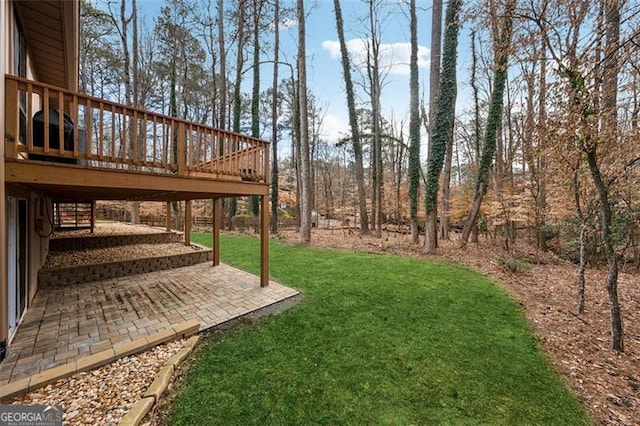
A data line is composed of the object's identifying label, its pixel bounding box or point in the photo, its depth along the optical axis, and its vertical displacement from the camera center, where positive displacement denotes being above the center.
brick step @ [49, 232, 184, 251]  6.70 -0.87
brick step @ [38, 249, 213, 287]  4.64 -1.19
